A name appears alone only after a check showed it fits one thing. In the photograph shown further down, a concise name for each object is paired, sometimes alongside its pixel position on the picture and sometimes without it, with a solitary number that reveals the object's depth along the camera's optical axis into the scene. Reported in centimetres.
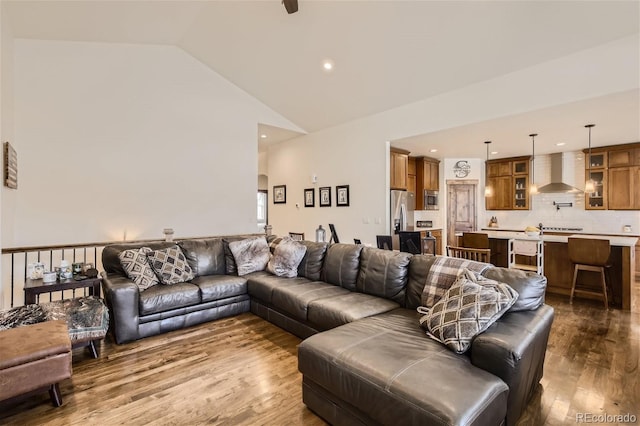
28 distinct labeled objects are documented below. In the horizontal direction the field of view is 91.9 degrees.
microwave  738
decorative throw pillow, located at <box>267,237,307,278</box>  385
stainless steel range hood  677
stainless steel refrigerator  555
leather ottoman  186
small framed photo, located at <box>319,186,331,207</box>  639
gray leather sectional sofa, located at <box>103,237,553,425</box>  149
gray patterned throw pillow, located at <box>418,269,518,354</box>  183
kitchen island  399
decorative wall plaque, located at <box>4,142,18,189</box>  342
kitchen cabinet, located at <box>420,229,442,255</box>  741
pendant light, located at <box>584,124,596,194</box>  455
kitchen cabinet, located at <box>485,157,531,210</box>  731
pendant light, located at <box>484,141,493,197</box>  686
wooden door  795
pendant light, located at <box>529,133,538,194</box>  599
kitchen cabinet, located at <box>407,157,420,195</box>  711
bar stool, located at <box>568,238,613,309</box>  397
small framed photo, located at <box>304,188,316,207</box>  678
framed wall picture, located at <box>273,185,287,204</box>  752
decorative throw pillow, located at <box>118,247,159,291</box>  337
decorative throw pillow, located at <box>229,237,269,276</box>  411
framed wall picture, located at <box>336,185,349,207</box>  602
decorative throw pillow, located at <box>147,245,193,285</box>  358
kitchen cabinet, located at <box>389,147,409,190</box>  573
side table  298
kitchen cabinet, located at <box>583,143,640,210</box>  584
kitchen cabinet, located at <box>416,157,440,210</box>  725
